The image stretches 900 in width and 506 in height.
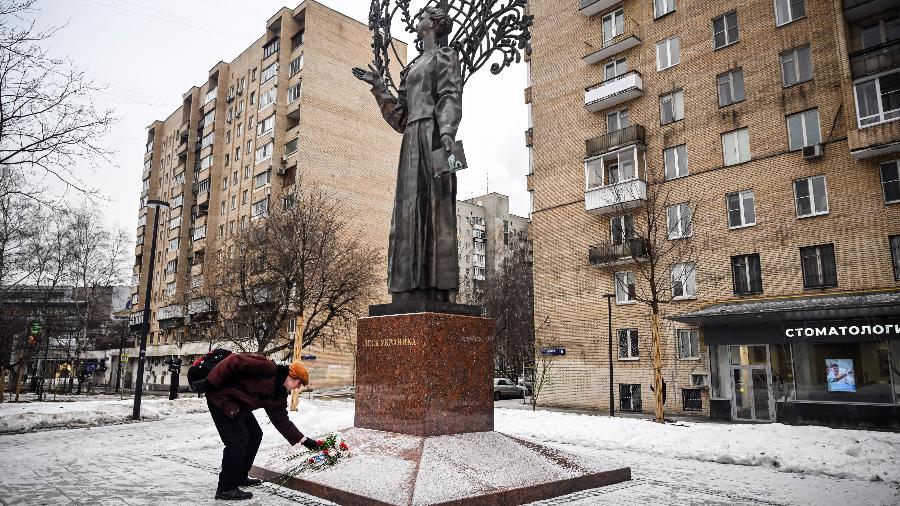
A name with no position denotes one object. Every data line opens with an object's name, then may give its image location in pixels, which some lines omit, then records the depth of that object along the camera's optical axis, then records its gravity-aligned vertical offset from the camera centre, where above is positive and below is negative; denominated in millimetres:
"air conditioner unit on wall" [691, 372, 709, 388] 25359 -1198
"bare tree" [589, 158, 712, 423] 26016 +4665
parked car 39562 -2597
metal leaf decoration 9508 +5007
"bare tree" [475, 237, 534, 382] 49094 +3340
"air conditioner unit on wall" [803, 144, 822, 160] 22672 +7398
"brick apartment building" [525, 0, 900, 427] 21391 +6386
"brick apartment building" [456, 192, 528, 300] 76500 +15073
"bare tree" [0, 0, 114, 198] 12728 +4896
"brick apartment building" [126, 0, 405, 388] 47031 +16868
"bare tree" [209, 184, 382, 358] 24750 +3246
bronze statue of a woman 8125 +2152
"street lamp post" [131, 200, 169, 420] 18828 +253
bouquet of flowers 6621 -1152
